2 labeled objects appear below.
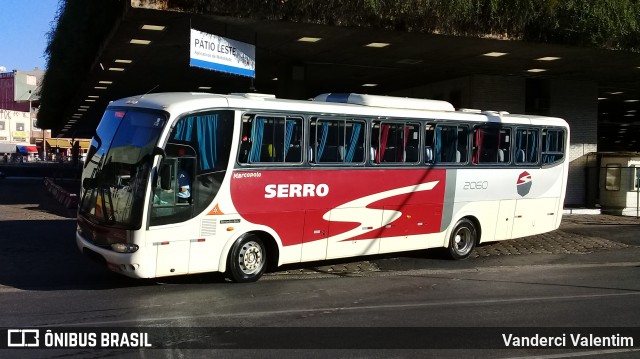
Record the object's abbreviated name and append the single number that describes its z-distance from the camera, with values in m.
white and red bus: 10.23
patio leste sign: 13.57
